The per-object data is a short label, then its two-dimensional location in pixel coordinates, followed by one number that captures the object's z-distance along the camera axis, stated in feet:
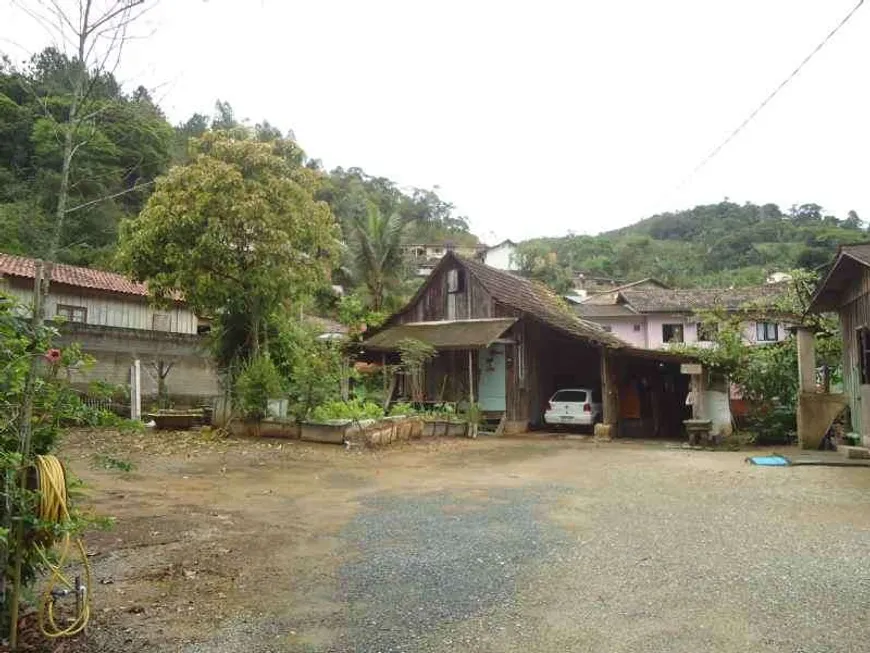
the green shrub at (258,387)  45.52
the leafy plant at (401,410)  53.54
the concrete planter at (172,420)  50.08
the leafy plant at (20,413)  10.57
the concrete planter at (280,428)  45.55
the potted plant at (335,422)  43.88
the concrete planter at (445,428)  54.80
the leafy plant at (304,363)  45.09
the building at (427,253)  198.42
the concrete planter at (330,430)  43.83
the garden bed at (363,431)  43.91
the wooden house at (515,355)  62.44
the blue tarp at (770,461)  38.09
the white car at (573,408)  61.82
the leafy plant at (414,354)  56.34
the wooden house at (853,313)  39.24
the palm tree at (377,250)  91.81
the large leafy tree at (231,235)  46.80
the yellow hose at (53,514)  10.94
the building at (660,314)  117.80
